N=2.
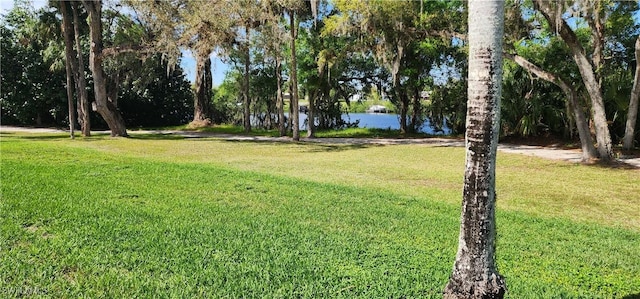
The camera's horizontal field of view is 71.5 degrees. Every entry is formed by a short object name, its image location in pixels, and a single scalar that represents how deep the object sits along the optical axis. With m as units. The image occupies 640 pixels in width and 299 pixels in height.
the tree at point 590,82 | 10.58
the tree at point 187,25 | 16.28
